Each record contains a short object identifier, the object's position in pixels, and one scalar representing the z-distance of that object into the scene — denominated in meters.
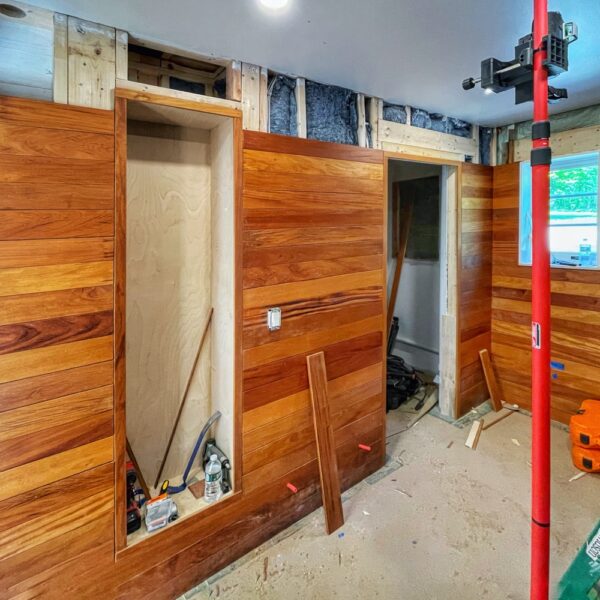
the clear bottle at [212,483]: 1.90
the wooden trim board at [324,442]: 2.16
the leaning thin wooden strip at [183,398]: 2.07
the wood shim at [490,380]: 3.51
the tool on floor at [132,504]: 1.70
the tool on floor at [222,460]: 1.96
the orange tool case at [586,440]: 2.54
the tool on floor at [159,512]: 1.72
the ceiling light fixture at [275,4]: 1.40
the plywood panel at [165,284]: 1.89
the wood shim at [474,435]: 2.98
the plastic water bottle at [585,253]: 2.99
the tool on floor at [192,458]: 1.98
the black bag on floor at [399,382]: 3.60
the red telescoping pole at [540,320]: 1.05
